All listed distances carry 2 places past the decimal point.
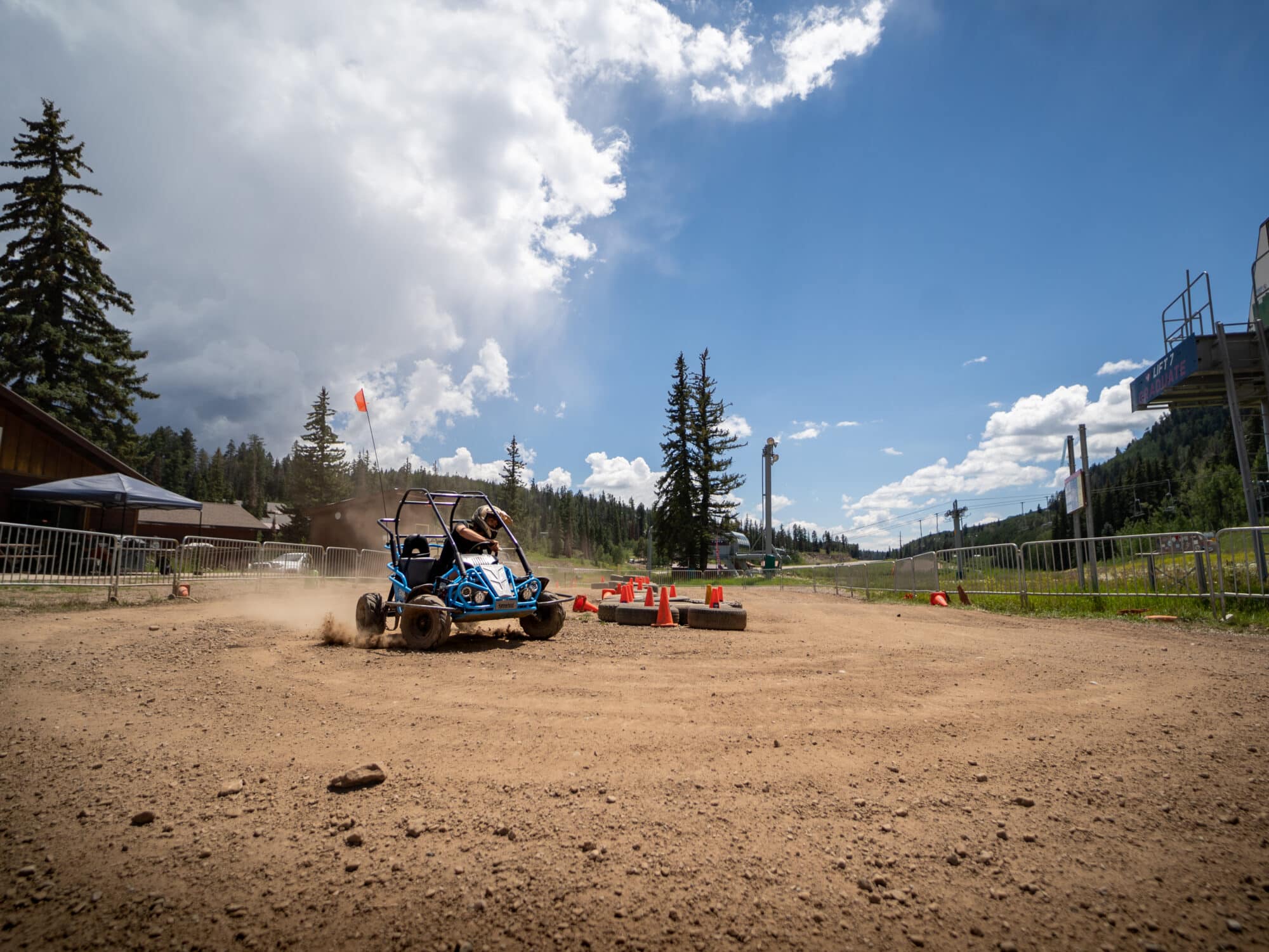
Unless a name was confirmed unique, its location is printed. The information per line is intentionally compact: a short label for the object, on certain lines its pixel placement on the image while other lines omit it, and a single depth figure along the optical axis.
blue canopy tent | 17.33
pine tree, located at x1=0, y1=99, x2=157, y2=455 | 24.36
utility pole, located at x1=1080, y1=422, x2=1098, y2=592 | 11.81
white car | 18.11
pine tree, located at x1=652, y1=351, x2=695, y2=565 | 43.69
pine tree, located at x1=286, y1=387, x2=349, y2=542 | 51.94
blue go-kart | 7.41
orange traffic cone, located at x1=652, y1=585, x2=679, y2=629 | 10.25
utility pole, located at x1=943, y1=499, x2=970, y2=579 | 41.84
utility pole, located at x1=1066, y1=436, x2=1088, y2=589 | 11.79
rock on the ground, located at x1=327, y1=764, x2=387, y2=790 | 3.00
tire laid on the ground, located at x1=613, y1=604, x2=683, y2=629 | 10.42
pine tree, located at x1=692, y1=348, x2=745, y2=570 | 43.50
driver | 8.27
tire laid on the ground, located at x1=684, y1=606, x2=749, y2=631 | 9.78
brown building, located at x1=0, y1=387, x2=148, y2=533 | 19.91
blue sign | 14.95
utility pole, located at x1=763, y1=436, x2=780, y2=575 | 39.91
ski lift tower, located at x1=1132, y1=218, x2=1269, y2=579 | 14.16
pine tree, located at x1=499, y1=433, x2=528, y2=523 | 59.75
